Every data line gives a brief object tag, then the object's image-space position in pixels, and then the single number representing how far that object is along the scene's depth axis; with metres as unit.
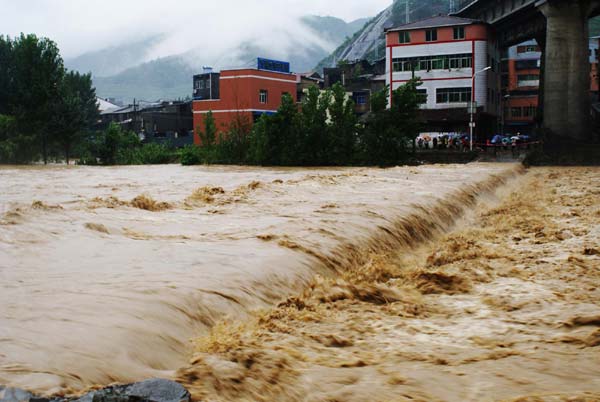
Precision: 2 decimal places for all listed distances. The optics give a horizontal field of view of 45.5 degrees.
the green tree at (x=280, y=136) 45.94
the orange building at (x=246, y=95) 68.25
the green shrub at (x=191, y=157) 52.44
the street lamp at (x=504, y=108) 79.56
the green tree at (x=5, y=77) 58.06
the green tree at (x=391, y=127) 43.16
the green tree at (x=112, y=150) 60.25
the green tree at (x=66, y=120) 55.69
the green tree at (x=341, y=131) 45.47
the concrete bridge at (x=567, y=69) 41.81
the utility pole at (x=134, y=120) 85.75
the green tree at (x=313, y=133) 45.81
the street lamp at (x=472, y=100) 50.62
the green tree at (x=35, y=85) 54.34
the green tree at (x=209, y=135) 53.92
